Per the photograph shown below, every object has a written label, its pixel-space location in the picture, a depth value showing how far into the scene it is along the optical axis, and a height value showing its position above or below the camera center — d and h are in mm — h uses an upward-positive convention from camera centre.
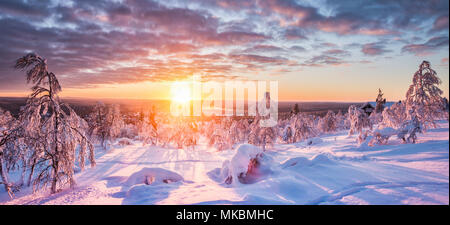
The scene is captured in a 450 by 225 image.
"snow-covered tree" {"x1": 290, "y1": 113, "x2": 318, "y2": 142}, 37653 -3993
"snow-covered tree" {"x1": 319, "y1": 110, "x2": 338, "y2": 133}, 56850 -4122
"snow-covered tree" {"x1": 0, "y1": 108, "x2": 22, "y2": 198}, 9172 -2052
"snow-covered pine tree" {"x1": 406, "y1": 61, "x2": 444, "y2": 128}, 14781 +1206
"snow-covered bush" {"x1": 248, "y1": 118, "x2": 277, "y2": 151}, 28078 -3787
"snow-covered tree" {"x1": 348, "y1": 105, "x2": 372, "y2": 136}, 29525 -1439
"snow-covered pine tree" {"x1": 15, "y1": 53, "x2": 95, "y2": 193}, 9359 -670
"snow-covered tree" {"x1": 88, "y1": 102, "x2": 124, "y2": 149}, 33781 -2154
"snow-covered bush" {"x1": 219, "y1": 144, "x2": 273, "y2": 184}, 13125 -4255
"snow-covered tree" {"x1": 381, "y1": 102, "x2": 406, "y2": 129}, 20044 -610
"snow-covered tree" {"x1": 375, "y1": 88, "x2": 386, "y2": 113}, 48044 +2369
